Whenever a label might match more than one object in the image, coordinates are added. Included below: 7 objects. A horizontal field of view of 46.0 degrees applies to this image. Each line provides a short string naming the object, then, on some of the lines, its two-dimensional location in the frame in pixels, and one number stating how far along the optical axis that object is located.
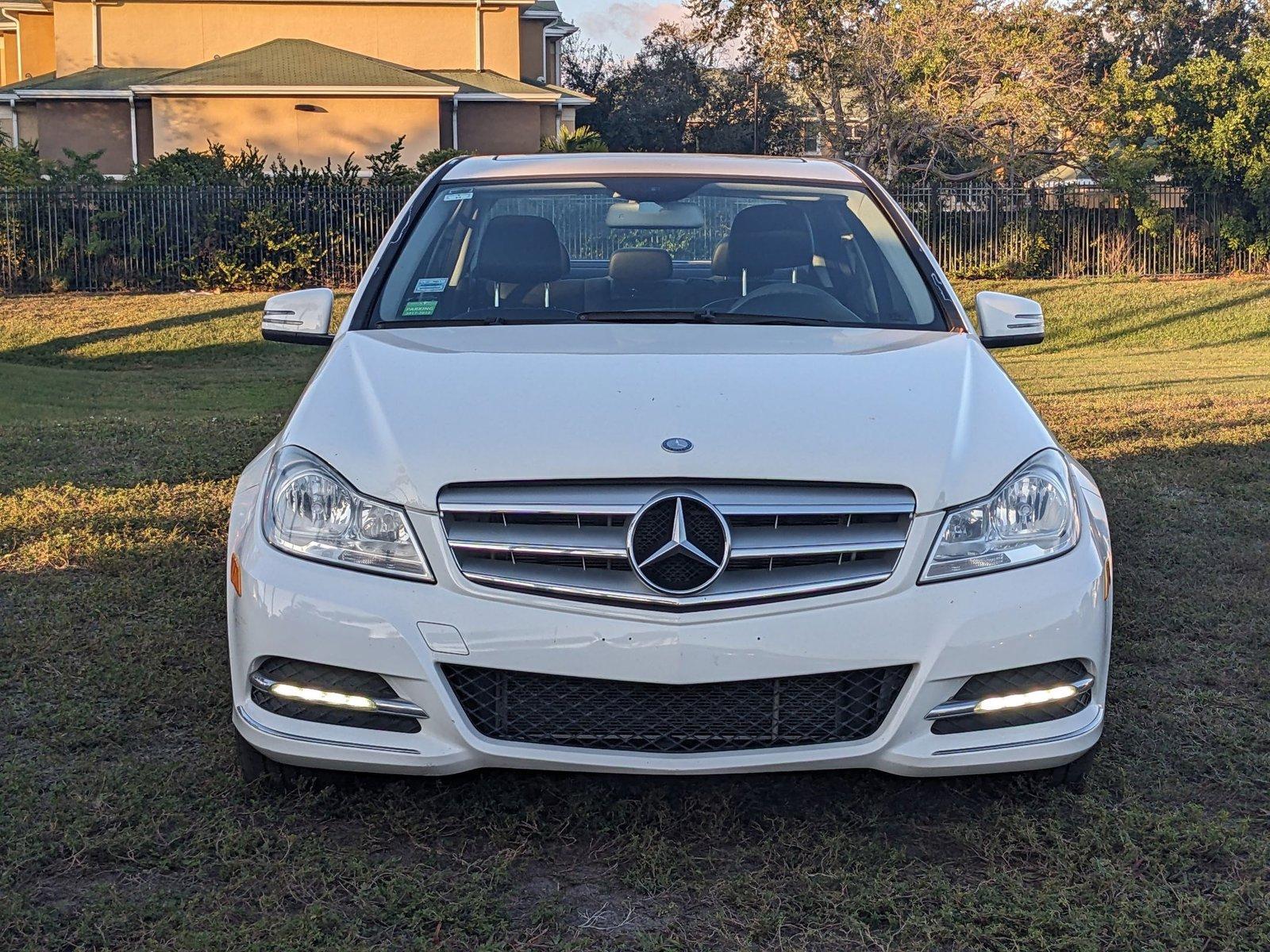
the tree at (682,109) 48.56
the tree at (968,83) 27.06
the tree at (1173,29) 51.28
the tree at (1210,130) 24.53
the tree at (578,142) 26.88
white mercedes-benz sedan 3.04
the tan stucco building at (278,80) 32.09
